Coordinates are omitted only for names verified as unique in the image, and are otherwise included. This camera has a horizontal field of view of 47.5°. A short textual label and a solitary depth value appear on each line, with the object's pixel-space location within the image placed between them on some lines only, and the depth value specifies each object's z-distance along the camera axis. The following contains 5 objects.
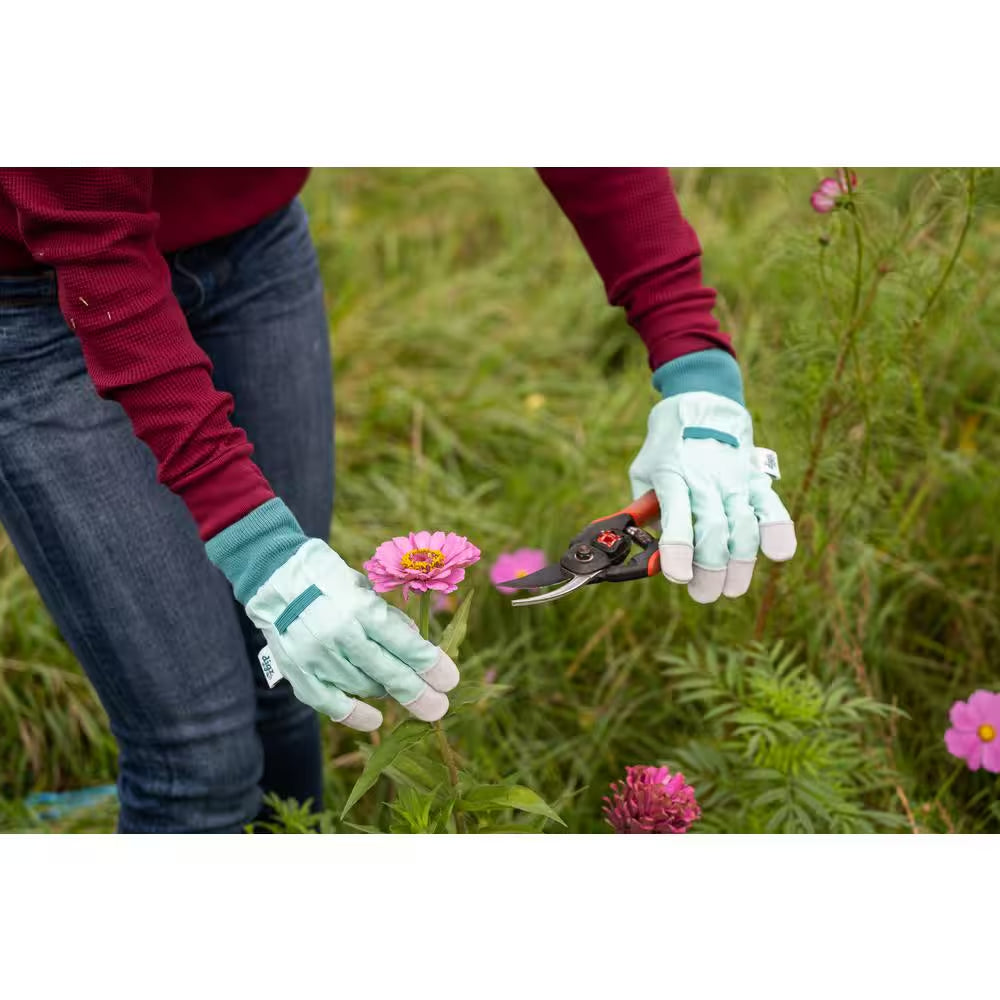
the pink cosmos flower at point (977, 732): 1.47
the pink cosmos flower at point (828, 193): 1.39
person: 1.01
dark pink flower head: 1.14
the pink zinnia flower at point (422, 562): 0.97
